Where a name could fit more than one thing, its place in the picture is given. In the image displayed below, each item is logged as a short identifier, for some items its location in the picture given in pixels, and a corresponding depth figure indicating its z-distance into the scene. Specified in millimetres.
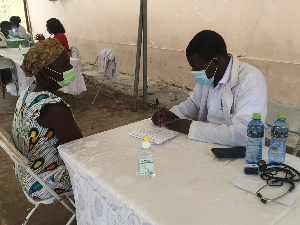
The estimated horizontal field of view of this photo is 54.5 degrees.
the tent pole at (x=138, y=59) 4438
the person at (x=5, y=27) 7499
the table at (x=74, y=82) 4699
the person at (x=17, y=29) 7746
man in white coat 1611
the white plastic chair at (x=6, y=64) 4613
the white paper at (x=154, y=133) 1656
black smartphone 1438
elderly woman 1570
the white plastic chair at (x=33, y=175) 1384
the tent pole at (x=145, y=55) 4383
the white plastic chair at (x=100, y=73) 5055
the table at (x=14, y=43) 6695
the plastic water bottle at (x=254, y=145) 1373
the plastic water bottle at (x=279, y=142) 1364
